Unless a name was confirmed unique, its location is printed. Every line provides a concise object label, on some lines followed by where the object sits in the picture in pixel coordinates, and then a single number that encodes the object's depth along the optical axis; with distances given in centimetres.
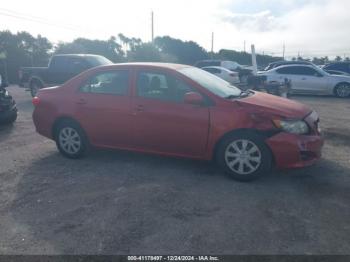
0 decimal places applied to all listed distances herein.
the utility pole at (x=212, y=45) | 5198
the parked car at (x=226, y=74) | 1928
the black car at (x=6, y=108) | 905
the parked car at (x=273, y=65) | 2114
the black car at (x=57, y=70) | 1398
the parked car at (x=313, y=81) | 1561
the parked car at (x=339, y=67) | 2161
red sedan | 485
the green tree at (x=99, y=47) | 3647
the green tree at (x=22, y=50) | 3092
